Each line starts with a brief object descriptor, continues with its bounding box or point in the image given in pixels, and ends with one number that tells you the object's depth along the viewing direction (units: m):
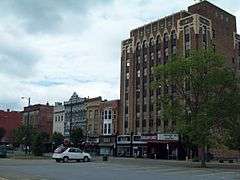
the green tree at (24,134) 56.12
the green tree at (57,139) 66.76
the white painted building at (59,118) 76.40
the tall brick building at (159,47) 57.72
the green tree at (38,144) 46.01
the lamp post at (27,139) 55.91
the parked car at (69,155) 35.46
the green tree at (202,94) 36.25
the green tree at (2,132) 80.97
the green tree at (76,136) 63.41
